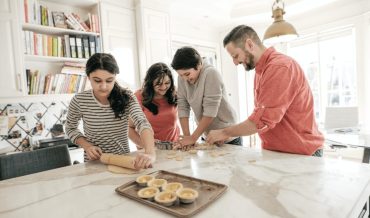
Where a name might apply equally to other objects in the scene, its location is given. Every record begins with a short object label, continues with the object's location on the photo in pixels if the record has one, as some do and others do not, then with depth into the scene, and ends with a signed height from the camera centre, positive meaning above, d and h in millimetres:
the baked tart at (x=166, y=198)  712 -293
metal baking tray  681 -301
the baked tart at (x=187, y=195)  716 -287
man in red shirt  1150 -71
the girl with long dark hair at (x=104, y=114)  1281 -47
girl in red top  1697 +17
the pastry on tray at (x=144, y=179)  881 -285
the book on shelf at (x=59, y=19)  2523 +955
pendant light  2096 +600
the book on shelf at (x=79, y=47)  2613 +668
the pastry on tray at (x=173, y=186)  811 -290
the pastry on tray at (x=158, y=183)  845 -289
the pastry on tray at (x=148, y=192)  758 -292
